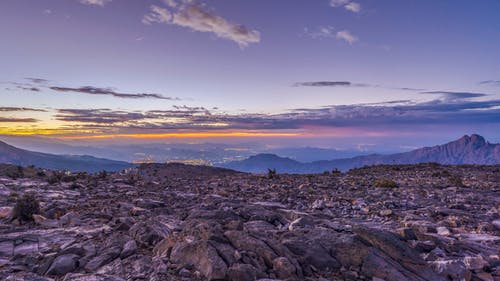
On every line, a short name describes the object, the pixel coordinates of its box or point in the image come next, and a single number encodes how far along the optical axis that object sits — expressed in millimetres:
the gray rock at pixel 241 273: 6821
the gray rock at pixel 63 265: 7355
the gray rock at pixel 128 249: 8084
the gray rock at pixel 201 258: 7020
